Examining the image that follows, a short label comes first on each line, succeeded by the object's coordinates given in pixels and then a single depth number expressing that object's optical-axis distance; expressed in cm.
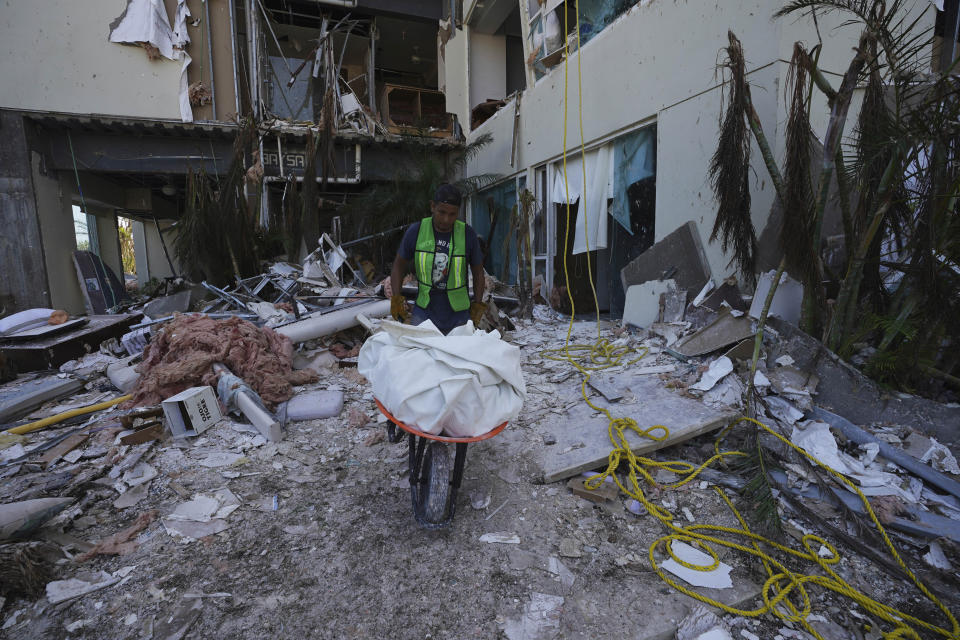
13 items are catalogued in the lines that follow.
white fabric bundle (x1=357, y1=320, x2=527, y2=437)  177
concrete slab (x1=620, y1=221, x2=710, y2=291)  489
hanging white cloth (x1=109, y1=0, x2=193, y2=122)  887
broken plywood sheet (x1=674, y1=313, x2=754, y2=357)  388
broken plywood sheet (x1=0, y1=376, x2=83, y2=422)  388
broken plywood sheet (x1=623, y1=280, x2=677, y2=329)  533
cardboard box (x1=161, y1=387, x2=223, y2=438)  330
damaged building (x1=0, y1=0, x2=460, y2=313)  840
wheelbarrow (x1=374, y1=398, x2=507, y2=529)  218
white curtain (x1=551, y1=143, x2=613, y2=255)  654
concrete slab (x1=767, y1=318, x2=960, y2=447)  280
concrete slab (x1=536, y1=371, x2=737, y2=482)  277
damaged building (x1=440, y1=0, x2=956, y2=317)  413
